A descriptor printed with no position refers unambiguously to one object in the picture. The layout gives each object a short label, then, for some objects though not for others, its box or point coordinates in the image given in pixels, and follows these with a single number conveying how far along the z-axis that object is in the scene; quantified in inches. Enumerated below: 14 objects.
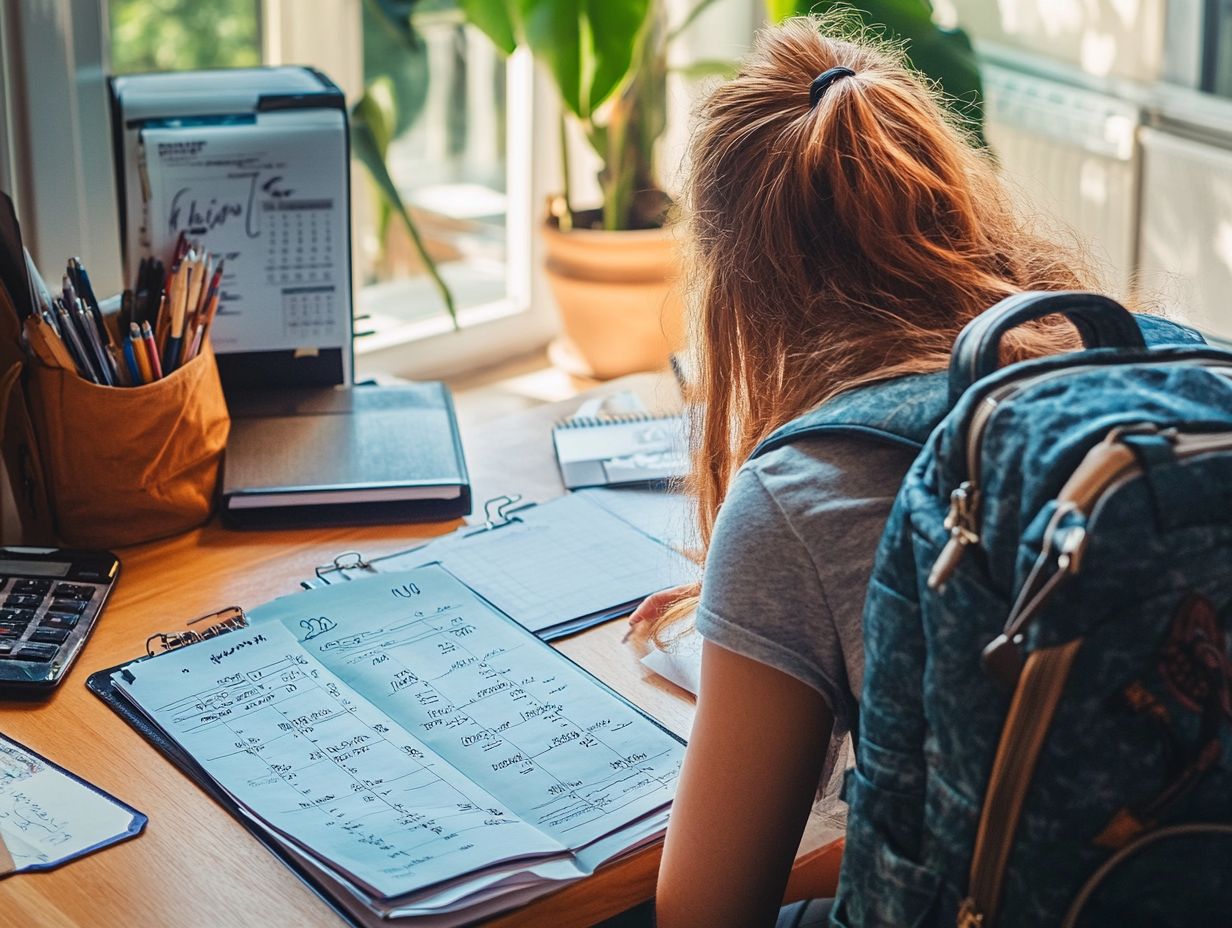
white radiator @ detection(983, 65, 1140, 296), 89.4
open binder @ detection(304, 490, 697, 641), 43.7
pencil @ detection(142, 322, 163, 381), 45.3
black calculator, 39.0
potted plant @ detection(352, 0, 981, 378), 67.5
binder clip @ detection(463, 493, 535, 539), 48.6
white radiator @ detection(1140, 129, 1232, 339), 83.9
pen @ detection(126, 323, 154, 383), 45.1
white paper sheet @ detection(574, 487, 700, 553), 48.2
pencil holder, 44.4
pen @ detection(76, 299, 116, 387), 44.4
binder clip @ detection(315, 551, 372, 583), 45.7
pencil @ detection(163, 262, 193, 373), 46.6
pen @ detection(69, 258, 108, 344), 45.2
